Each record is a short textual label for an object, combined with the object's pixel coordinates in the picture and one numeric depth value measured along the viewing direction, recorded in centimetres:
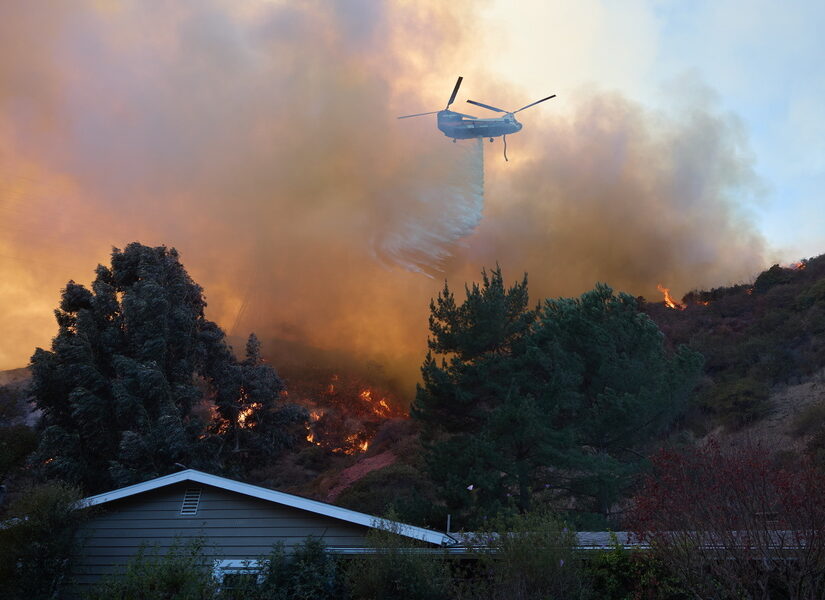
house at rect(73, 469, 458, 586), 1659
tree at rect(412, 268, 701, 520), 2703
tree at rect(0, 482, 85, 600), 1552
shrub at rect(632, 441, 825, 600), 1088
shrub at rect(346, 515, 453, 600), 1345
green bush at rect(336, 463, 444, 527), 3691
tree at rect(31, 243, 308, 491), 3025
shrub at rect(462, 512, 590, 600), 1240
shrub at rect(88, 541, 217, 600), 1093
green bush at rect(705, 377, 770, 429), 4309
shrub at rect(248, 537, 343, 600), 1427
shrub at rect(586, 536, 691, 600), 1392
